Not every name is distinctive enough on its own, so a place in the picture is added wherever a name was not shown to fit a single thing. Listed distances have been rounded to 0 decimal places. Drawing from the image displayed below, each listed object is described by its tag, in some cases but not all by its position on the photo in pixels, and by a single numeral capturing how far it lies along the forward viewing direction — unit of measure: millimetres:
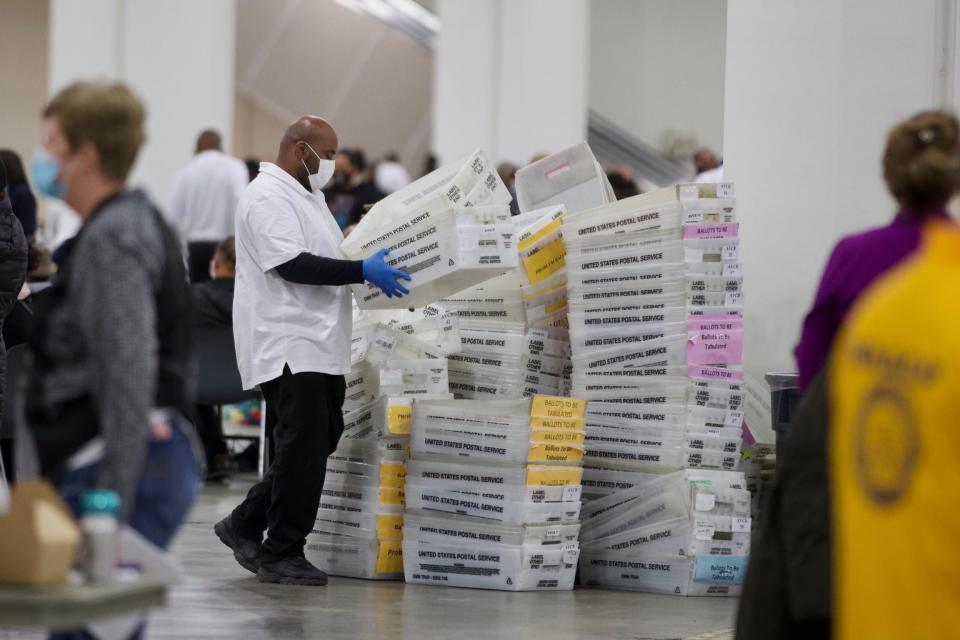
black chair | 19234
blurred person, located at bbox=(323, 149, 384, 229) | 25937
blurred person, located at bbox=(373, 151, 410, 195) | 32781
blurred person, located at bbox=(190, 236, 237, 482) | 19078
